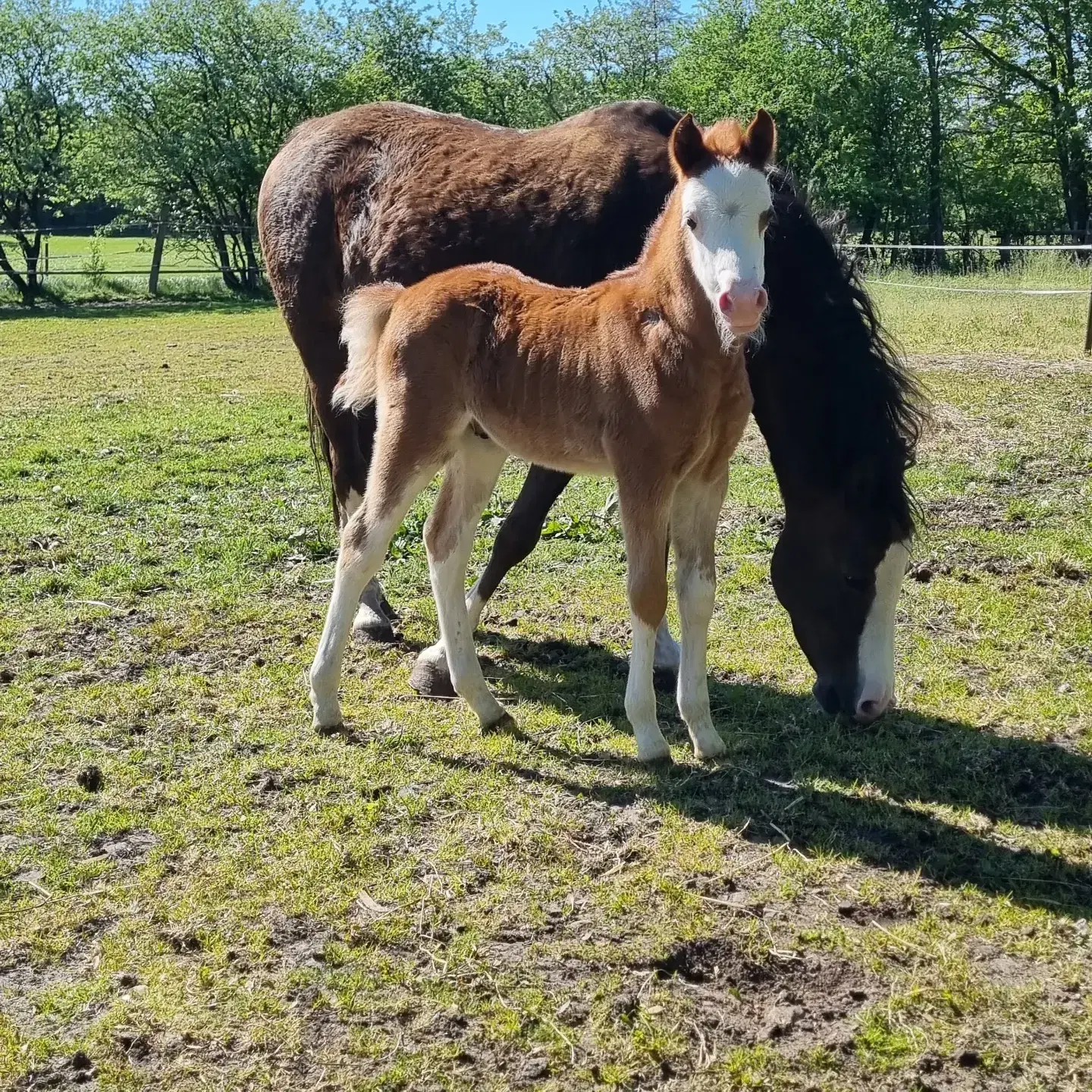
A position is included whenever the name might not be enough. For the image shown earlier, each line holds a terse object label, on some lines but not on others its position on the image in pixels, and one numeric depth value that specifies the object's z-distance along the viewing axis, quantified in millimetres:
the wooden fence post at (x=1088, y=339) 12969
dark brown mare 3818
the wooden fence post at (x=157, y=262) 27953
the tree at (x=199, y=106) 30375
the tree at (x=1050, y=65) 31812
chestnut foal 3129
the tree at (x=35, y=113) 29922
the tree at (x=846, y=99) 33062
